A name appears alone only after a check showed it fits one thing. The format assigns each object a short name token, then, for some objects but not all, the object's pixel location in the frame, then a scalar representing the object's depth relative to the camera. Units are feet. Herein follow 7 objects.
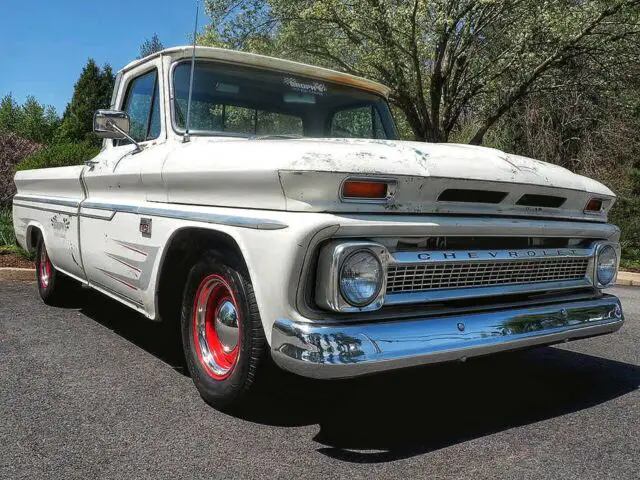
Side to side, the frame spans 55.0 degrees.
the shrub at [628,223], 36.27
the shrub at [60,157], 25.80
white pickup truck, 7.86
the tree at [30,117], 108.06
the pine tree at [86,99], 100.84
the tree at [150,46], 184.69
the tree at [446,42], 40.65
